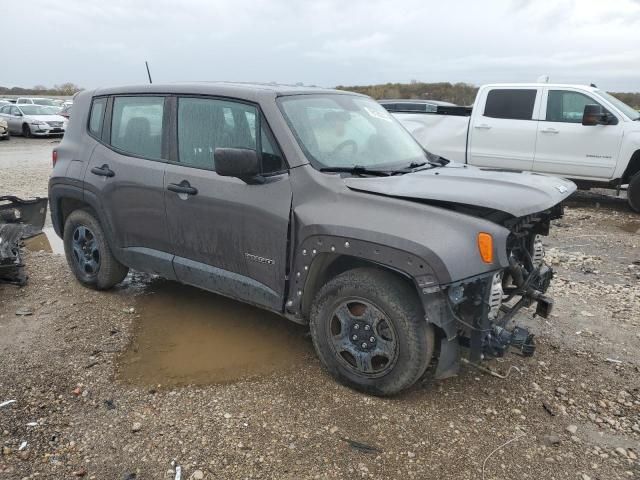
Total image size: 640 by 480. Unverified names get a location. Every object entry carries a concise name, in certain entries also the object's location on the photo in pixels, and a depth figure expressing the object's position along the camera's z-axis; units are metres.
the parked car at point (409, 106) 10.74
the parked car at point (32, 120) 22.77
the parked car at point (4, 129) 21.14
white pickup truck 8.75
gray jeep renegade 2.99
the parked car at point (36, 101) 29.78
